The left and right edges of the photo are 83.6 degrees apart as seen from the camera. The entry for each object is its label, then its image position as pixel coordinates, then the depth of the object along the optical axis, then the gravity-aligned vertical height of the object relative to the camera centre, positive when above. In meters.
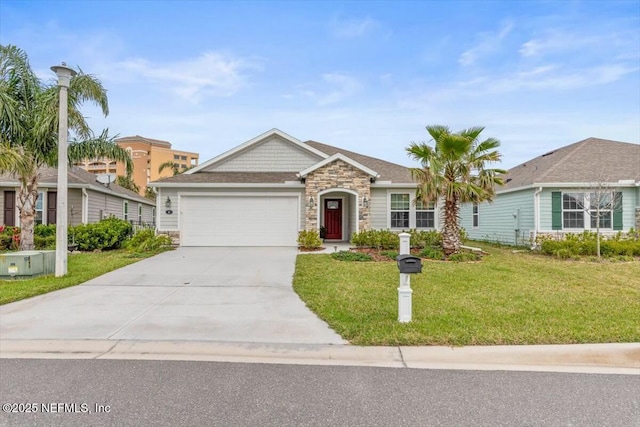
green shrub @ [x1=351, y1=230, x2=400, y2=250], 14.17 -0.92
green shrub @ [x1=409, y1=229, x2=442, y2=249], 14.30 -0.90
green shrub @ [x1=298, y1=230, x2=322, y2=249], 13.73 -0.89
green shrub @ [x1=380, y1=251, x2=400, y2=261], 11.80 -1.28
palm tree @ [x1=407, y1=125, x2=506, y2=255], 11.31 +1.49
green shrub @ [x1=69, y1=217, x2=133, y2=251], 13.72 -0.71
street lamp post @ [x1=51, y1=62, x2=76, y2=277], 8.30 +0.91
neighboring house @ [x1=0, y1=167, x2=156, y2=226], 15.77 +0.81
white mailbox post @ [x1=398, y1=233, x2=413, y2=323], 5.01 -1.17
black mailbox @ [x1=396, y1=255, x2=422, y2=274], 4.90 -0.66
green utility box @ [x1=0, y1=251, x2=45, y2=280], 8.20 -1.13
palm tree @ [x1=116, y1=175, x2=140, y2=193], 39.53 +3.94
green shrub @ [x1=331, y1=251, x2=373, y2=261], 11.44 -1.29
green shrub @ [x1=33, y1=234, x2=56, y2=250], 13.61 -0.97
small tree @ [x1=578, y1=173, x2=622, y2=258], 13.10 +0.64
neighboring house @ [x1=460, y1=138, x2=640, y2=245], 14.48 +1.03
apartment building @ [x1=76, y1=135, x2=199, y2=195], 85.62 +14.31
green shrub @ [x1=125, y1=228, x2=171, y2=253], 12.95 -0.93
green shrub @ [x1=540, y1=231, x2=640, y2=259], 12.25 -1.06
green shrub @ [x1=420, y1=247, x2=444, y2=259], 11.63 -1.21
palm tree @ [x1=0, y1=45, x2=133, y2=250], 10.98 +3.12
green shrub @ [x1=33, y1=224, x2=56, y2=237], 14.59 -0.58
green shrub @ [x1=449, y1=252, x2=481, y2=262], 11.14 -1.27
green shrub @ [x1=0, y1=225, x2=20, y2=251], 13.60 -0.84
